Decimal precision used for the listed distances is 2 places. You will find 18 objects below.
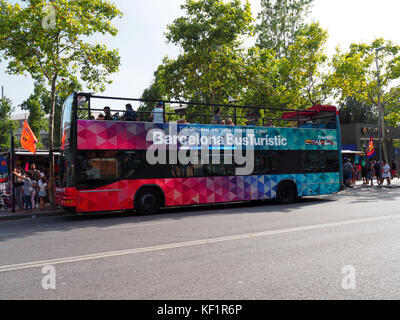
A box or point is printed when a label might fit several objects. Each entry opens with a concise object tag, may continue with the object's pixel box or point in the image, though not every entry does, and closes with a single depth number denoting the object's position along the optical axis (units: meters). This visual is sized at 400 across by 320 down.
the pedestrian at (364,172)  27.26
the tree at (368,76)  25.98
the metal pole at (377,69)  28.50
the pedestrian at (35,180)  15.03
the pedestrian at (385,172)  24.11
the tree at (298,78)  24.88
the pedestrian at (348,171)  23.78
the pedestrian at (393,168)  34.75
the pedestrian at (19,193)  14.89
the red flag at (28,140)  14.75
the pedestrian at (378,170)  25.84
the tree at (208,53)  20.62
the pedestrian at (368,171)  26.91
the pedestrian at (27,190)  14.38
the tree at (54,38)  13.31
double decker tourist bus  11.26
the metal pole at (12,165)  13.34
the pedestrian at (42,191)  14.48
